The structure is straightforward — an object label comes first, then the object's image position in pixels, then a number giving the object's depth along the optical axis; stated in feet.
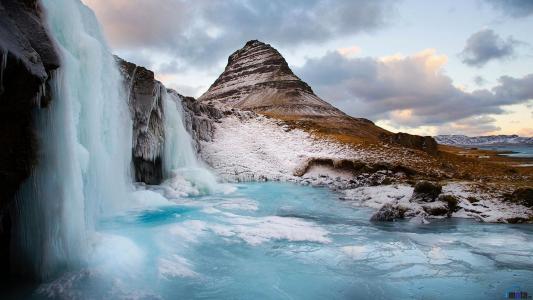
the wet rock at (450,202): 58.86
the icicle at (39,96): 23.98
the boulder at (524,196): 58.08
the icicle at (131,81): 74.02
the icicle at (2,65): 19.97
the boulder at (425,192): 61.98
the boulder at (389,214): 54.29
